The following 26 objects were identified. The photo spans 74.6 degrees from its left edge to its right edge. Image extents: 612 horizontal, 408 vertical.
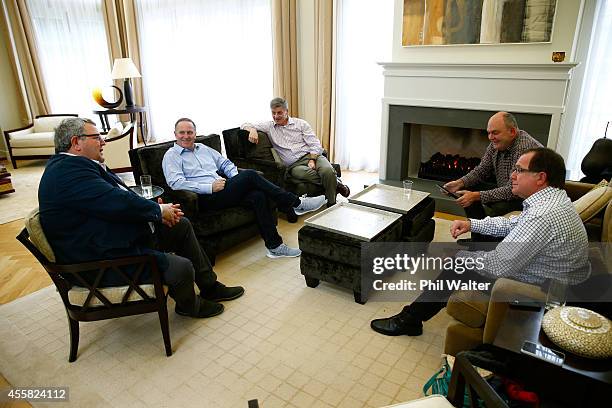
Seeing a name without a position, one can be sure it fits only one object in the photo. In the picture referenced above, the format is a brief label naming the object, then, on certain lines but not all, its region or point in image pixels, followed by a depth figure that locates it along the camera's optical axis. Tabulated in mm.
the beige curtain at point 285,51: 4891
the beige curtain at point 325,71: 4613
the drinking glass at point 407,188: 2891
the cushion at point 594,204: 2047
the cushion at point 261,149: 3768
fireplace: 3254
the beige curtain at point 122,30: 6312
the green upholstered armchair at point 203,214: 2816
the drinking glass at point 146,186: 2600
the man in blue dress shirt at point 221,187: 2932
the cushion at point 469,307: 1711
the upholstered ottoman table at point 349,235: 2375
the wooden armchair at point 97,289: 1785
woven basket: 1215
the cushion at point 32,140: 5430
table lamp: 5457
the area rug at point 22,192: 3998
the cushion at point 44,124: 5742
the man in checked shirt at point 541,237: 1605
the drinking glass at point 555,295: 1445
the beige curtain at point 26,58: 5969
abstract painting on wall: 3184
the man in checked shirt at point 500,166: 2697
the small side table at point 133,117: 5633
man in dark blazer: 1815
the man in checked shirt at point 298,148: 3691
